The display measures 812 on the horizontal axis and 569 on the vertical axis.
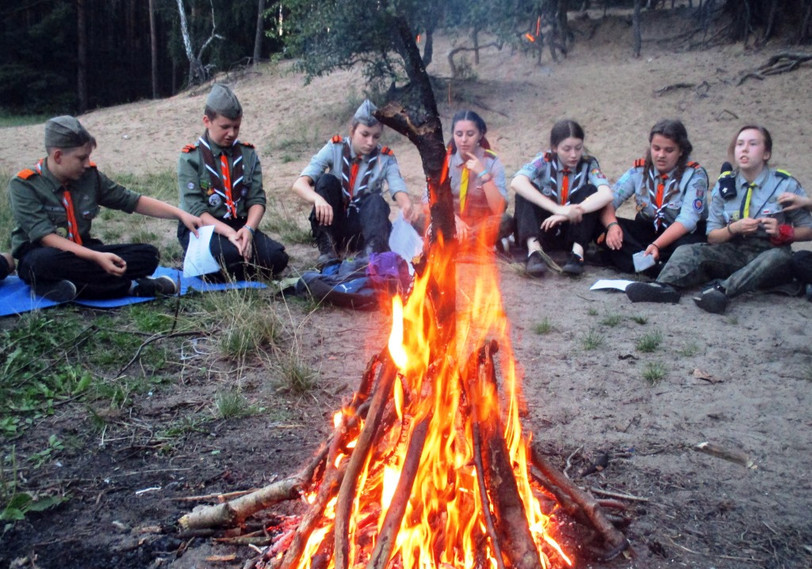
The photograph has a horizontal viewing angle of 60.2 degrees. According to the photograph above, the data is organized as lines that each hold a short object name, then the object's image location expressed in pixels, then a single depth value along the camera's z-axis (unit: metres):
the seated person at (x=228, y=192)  5.13
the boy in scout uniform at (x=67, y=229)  4.54
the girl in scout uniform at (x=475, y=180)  6.02
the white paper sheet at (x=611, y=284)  5.35
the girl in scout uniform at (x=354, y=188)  5.81
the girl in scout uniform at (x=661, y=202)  5.66
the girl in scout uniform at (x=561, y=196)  5.89
